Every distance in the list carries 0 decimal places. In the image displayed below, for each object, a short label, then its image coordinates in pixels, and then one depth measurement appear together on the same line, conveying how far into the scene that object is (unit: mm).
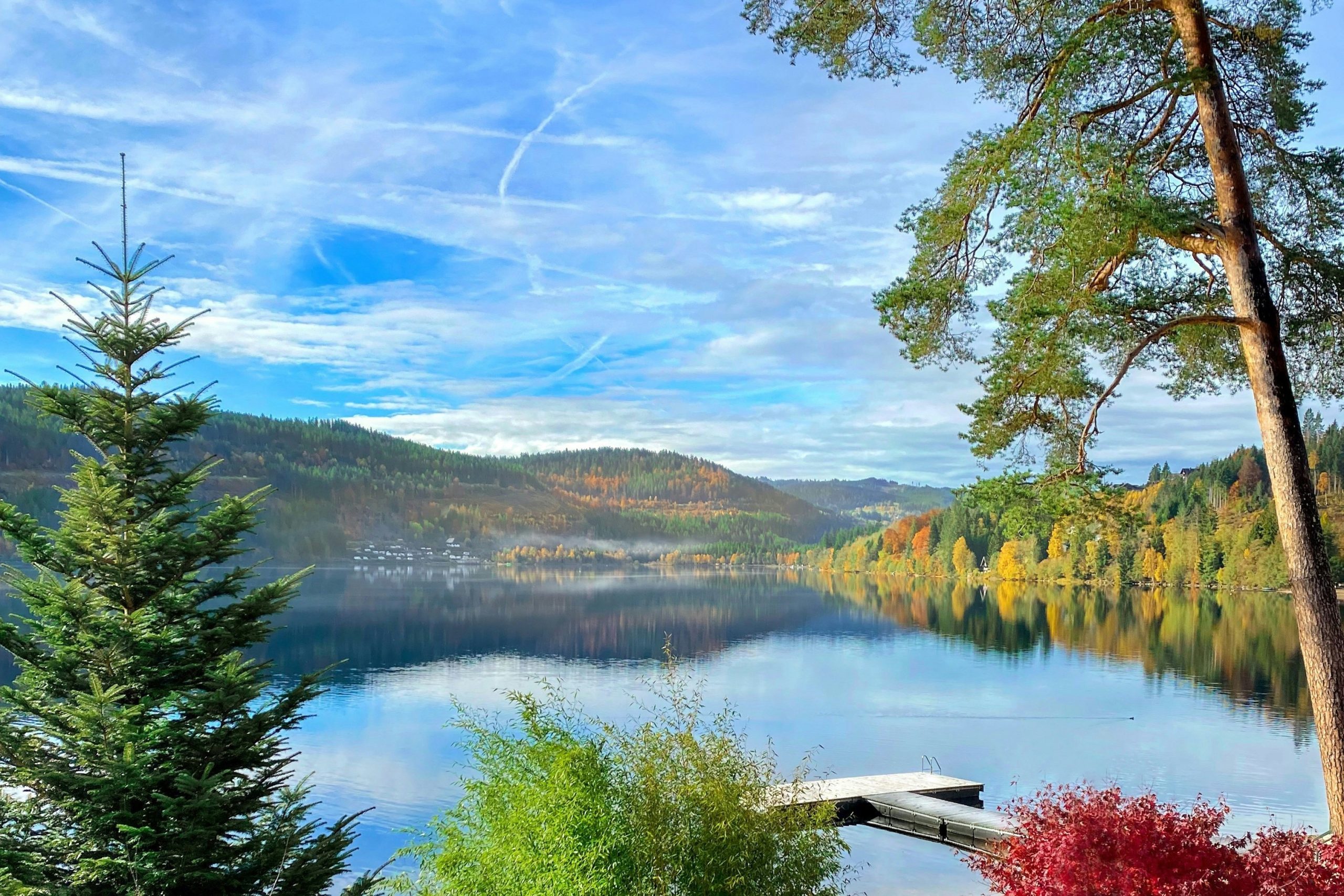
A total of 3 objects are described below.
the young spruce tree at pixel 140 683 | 6344
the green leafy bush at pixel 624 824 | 7309
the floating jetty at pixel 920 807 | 15156
